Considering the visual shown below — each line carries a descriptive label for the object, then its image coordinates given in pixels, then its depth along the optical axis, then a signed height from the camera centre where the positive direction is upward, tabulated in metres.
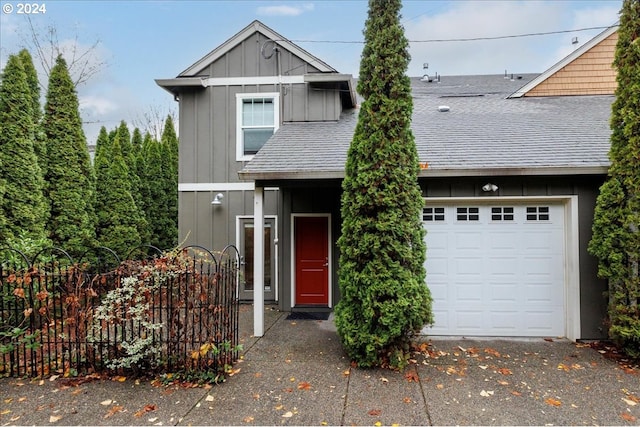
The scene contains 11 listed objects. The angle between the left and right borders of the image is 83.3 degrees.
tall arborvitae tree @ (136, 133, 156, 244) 11.63 +1.20
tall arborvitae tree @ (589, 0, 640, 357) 4.64 +0.19
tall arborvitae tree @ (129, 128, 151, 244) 10.90 +1.12
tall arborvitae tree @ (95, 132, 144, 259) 9.61 +0.51
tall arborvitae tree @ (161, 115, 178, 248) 12.45 +1.11
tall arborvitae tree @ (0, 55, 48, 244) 6.43 +1.16
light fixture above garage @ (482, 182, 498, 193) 5.59 +0.52
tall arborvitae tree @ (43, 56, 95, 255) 7.62 +1.25
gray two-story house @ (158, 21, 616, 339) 5.57 +0.69
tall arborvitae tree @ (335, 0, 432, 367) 4.41 +0.05
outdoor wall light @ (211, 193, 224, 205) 8.38 +0.55
